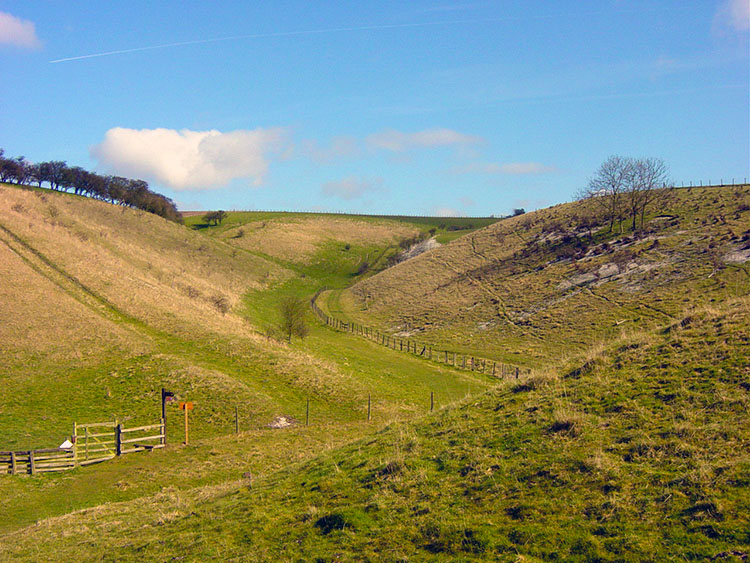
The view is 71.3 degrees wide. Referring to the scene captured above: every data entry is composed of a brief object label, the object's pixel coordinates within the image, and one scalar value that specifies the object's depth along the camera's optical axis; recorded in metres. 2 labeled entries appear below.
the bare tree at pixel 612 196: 78.44
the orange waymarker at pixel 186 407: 27.42
